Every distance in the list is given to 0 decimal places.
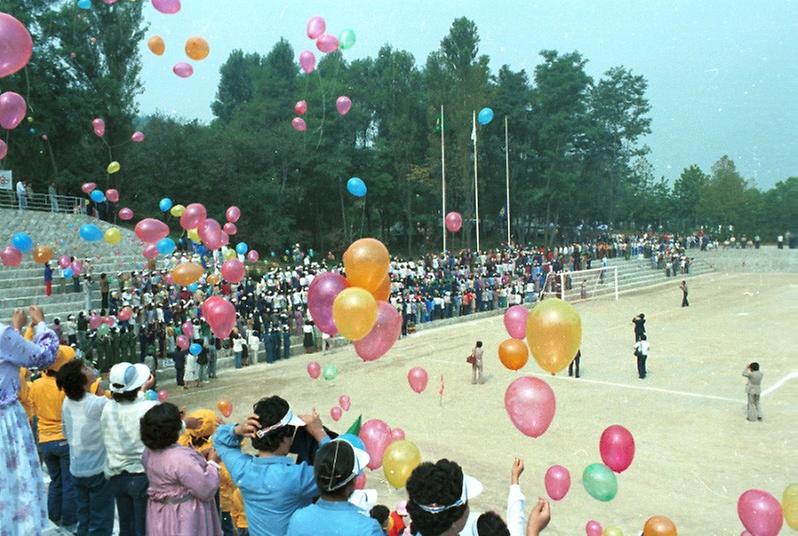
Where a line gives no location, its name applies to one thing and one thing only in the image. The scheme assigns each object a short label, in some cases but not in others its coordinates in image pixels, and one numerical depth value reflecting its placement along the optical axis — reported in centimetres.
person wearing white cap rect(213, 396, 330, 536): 279
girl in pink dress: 304
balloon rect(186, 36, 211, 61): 956
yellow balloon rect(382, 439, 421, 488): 487
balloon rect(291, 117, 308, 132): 1311
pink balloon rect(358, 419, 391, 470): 553
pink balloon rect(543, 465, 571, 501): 566
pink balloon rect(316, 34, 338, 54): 1015
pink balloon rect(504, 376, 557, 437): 532
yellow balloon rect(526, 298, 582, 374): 548
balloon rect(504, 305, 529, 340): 869
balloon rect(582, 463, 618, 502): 531
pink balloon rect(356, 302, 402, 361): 612
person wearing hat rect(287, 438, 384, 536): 239
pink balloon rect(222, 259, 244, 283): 1042
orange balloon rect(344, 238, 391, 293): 577
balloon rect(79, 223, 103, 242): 1084
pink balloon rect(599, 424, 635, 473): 558
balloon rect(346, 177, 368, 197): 905
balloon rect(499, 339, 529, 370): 785
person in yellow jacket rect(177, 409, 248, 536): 418
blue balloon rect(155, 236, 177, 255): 1049
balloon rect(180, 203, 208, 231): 1017
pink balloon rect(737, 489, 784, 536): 461
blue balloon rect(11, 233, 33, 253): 1006
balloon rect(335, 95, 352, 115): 1152
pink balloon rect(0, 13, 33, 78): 495
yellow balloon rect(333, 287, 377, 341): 549
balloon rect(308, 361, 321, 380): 1083
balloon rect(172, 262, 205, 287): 937
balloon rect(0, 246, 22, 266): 1006
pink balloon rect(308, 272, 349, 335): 607
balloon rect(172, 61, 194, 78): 1046
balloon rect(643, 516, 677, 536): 449
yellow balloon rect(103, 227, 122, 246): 1158
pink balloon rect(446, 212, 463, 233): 1373
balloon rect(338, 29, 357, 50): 1068
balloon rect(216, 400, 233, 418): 710
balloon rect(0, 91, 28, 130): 661
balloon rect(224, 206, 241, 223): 1226
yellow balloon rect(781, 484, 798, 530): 475
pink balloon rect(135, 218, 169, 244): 948
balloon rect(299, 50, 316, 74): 1110
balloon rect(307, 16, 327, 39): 1034
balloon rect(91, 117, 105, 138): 1270
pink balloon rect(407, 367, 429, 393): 1019
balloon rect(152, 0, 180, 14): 830
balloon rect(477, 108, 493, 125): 1441
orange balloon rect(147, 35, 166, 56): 968
